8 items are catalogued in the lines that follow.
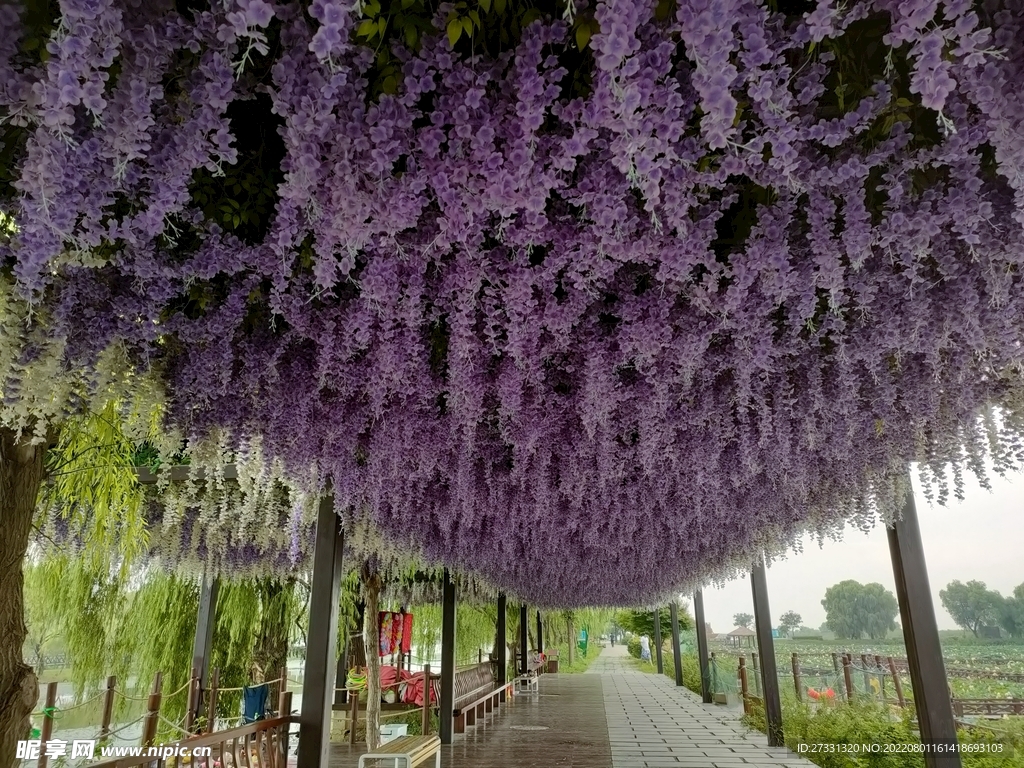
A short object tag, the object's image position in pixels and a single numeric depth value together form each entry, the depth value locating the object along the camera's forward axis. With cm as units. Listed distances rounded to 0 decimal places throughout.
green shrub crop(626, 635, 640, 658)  3583
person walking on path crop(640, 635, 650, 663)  3253
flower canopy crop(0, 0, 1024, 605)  125
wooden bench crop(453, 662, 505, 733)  869
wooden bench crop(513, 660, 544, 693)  1489
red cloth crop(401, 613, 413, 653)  1018
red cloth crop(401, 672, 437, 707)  1165
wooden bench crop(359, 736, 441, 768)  453
